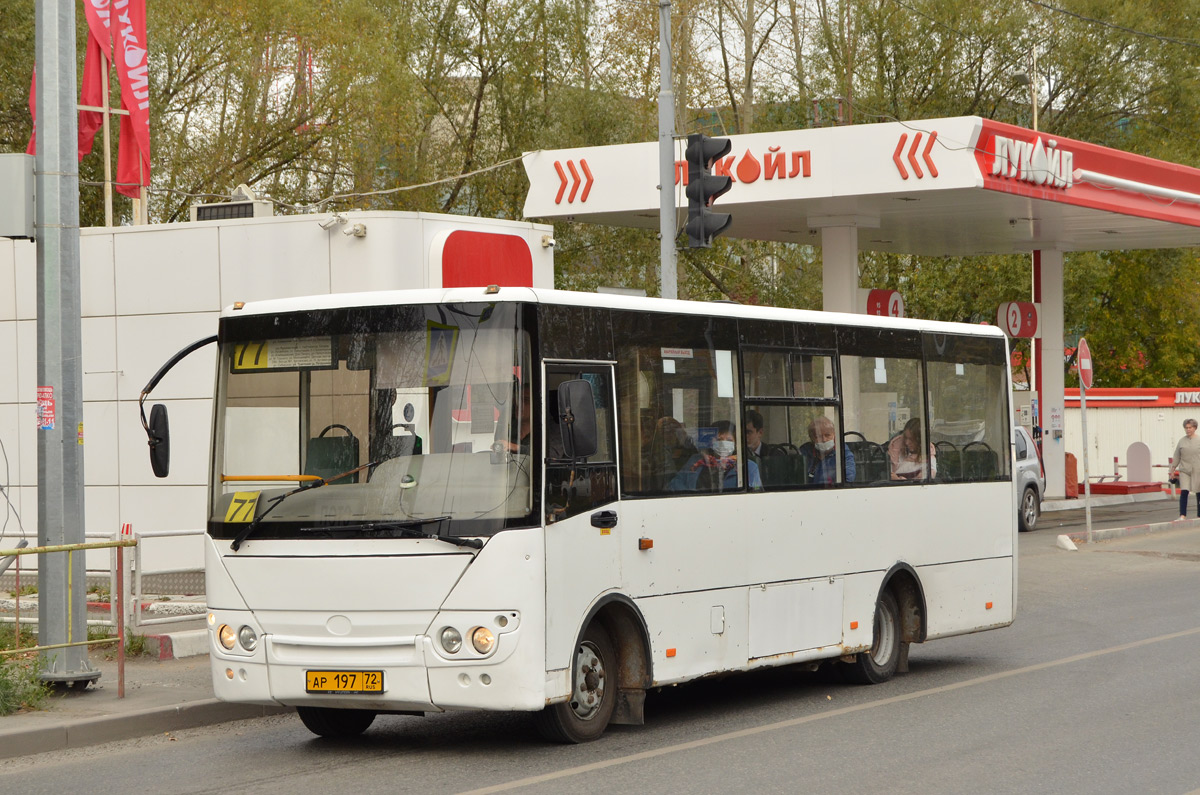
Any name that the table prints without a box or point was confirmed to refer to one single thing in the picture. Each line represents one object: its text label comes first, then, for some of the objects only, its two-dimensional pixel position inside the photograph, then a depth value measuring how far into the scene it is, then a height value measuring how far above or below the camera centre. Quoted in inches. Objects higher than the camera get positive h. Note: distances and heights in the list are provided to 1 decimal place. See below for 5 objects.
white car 1069.9 -28.7
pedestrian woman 1098.1 -16.8
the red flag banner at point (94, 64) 858.1 +225.1
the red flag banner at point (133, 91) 839.7 +199.8
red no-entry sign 987.9 +46.5
